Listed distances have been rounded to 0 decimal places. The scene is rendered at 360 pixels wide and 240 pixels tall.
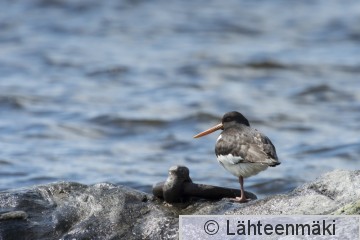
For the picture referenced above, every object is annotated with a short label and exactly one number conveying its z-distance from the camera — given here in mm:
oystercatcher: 14178
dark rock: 13883
